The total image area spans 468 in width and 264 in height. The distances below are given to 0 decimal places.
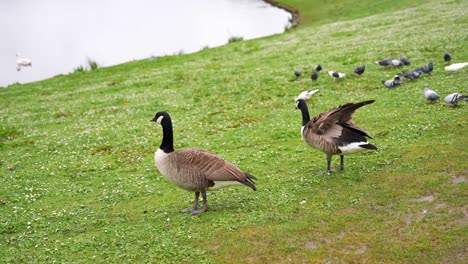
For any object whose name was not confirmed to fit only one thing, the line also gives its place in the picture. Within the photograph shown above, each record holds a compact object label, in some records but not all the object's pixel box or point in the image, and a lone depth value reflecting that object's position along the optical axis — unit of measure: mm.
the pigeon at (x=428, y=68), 20766
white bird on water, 44156
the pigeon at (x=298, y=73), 24469
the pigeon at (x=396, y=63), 23234
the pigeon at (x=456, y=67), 19469
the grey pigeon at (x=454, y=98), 16000
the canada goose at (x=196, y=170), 10375
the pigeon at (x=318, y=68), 24188
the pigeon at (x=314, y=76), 23188
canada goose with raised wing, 11664
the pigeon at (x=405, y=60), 23153
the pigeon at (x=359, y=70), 22625
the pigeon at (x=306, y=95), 19031
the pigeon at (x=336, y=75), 22484
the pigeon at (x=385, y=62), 23250
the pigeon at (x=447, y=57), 21989
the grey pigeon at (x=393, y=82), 19948
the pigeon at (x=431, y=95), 16883
